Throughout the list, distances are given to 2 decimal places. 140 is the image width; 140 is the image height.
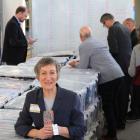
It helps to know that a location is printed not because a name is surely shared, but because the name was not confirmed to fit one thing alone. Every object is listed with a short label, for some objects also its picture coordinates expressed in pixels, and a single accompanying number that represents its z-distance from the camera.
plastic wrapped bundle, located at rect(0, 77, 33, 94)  3.50
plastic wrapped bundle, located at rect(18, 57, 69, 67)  4.87
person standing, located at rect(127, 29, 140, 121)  4.80
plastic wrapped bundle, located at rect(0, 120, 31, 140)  2.36
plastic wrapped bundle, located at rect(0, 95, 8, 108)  3.00
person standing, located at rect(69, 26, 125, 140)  4.37
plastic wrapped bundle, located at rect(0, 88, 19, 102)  3.20
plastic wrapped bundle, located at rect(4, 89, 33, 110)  2.93
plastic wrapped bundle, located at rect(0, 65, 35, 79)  4.00
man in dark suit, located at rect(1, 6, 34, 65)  5.63
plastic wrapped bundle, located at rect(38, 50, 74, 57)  5.95
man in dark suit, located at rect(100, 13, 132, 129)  5.38
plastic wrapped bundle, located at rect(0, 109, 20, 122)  2.68
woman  2.39
